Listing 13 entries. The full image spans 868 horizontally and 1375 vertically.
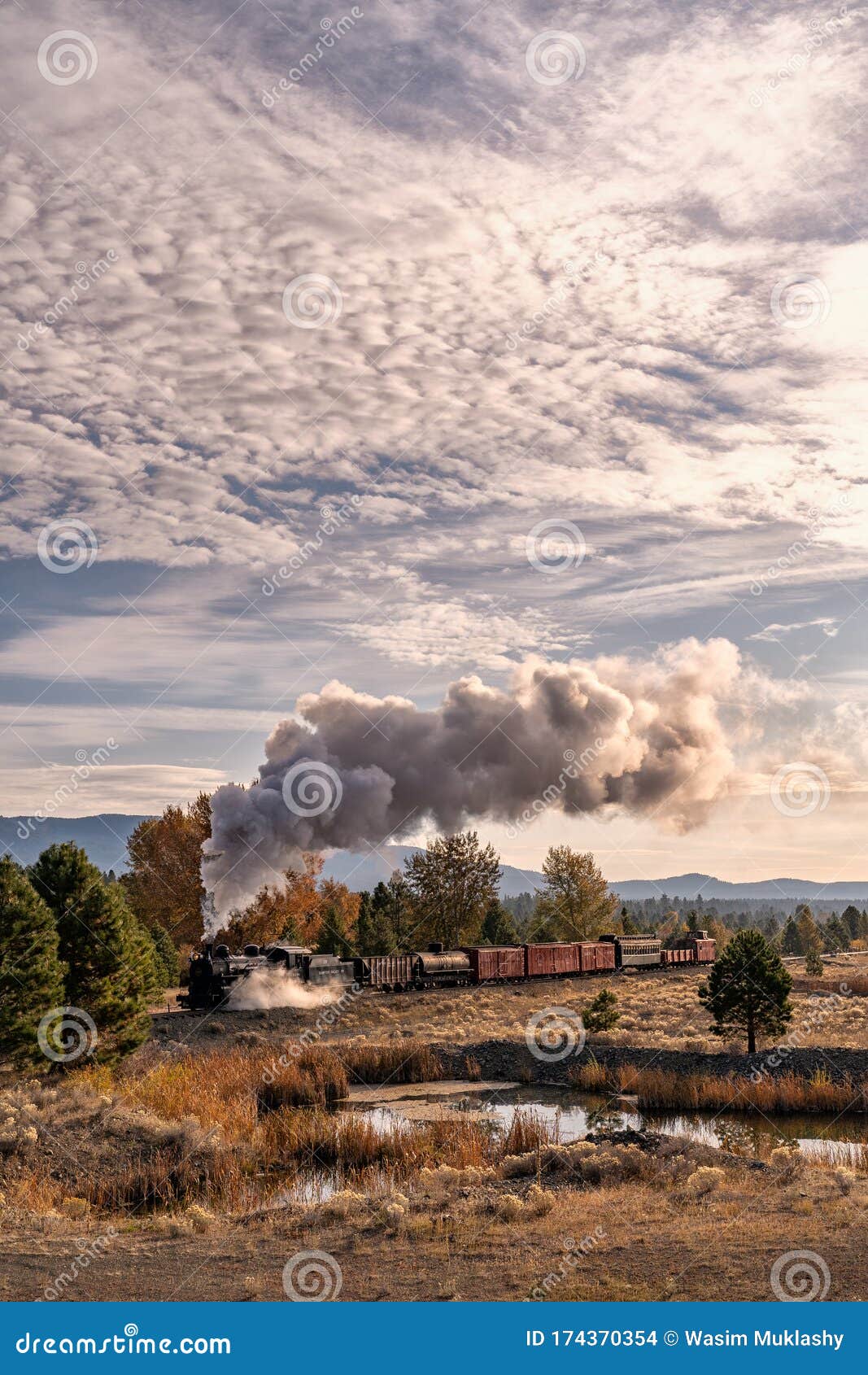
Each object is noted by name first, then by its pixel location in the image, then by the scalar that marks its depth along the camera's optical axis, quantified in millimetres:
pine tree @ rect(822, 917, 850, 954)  138375
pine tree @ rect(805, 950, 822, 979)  77600
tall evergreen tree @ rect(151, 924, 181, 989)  64125
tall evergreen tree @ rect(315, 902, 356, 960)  75188
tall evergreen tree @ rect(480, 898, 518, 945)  91062
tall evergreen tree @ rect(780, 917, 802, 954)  132625
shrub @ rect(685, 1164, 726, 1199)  18922
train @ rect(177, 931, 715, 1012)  44875
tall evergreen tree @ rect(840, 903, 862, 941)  161750
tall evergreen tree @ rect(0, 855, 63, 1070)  27641
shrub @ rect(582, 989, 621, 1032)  41156
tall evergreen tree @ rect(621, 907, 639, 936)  97875
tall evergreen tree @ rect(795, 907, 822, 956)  124875
